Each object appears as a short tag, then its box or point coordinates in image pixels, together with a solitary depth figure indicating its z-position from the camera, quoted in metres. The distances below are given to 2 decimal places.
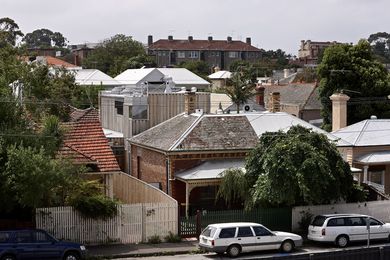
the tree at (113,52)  132.75
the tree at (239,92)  54.88
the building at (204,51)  165.38
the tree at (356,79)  56.03
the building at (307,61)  183.44
